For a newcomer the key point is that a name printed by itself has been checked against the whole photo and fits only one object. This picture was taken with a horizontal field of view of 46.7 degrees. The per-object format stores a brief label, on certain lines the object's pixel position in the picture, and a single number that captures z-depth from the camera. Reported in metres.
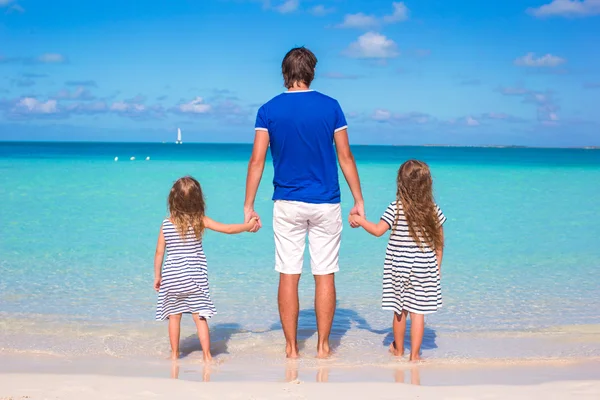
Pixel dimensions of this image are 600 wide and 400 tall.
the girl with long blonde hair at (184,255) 4.67
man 4.57
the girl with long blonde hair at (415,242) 4.63
